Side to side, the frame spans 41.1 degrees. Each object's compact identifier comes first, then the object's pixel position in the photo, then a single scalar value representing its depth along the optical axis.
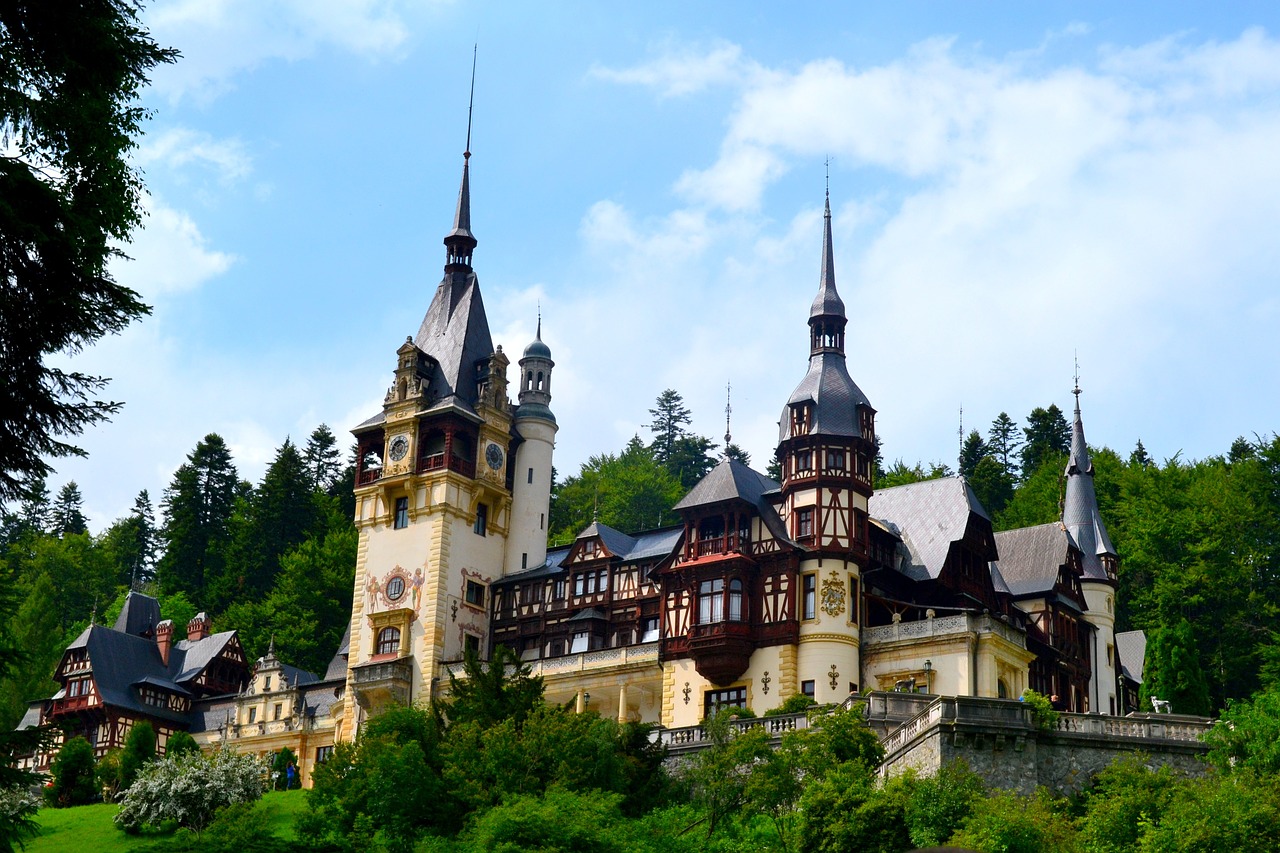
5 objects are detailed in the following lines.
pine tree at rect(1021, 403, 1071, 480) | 101.00
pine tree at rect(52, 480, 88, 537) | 124.94
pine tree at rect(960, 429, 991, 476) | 101.56
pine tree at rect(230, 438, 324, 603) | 96.56
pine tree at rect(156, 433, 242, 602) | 99.06
